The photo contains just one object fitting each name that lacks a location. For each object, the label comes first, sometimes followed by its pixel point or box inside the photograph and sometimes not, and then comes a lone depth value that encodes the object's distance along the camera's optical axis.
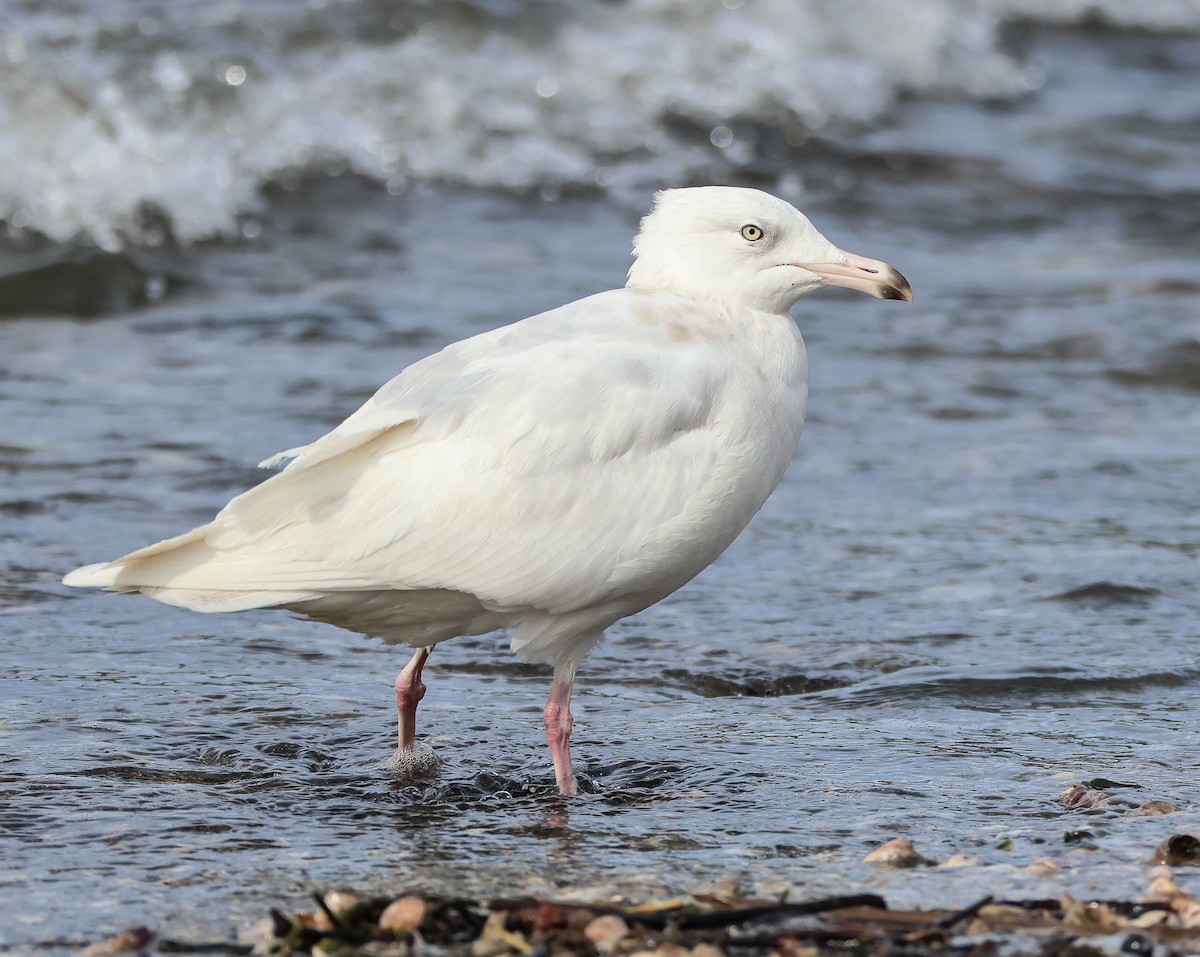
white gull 10.42
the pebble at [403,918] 8.00
